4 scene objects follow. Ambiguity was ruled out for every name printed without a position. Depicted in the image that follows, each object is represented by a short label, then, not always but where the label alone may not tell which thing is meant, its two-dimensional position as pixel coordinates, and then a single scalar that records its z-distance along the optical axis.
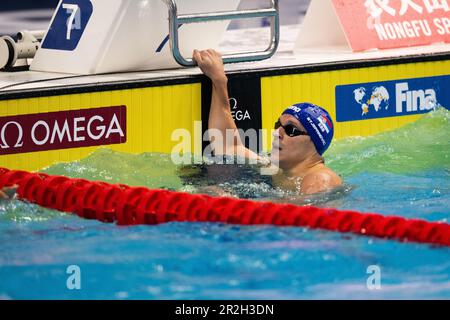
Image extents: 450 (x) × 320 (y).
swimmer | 10.12
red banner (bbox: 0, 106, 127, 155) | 10.10
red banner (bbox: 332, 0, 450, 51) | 13.00
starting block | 11.09
